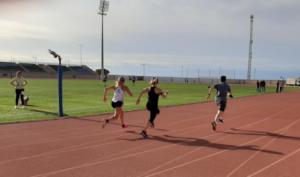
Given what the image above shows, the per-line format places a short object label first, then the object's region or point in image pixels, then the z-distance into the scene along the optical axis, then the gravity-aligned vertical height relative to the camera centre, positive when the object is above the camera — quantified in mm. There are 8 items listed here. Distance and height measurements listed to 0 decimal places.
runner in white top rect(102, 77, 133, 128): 13438 -600
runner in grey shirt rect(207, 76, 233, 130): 15227 -552
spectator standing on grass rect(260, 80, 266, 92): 53550 -805
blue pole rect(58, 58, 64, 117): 18203 -592
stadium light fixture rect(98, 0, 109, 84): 96438 +13201
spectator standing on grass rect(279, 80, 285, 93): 55112 -1043
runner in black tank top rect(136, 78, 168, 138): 12867 -641
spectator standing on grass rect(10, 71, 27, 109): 21312 -586
